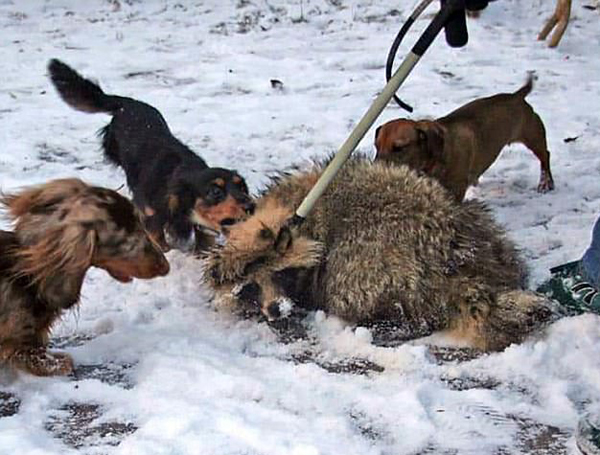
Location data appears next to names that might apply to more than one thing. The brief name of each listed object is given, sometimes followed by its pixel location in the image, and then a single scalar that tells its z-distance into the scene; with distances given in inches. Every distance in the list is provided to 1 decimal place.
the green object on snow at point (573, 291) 151.5
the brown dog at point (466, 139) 208.2
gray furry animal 147.1
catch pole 139.5
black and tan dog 178.7
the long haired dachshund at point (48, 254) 130.6
